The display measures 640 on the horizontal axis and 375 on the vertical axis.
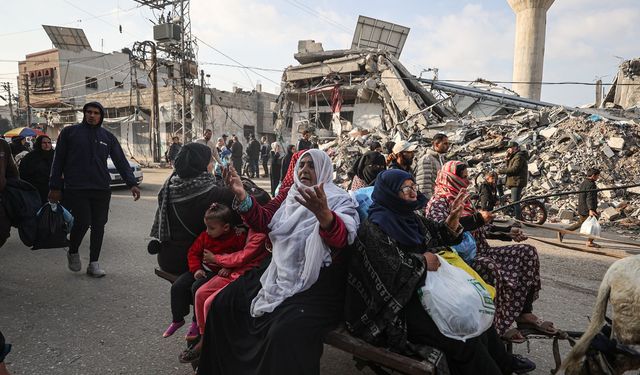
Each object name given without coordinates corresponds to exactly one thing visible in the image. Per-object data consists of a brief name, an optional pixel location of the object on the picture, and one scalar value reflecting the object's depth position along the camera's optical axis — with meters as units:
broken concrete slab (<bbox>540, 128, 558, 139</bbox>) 12.40
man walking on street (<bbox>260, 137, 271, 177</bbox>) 17.50
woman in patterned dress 2.57
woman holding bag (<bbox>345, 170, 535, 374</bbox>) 2.04
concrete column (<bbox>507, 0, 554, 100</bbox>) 22.95
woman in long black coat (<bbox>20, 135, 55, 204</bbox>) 5.46
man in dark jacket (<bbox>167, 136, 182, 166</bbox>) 12.16
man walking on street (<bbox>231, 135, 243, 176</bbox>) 15.34
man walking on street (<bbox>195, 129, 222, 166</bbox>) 8.65
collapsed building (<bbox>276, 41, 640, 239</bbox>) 10.79
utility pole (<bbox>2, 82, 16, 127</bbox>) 39.05
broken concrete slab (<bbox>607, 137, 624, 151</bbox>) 10.98
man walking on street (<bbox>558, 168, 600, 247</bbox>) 7.19
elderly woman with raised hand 2.05
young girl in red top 2.76
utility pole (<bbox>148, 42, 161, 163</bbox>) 21.17
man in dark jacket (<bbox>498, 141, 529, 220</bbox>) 8.77
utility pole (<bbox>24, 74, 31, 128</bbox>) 33.49
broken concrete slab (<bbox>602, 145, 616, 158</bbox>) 10.95
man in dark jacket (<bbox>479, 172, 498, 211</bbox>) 8.00
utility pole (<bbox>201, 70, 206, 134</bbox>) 23.98
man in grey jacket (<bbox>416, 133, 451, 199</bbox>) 5.75
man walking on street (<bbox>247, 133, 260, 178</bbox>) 16.42
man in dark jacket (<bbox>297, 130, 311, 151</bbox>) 9.45
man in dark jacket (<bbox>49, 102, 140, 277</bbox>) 4.21
